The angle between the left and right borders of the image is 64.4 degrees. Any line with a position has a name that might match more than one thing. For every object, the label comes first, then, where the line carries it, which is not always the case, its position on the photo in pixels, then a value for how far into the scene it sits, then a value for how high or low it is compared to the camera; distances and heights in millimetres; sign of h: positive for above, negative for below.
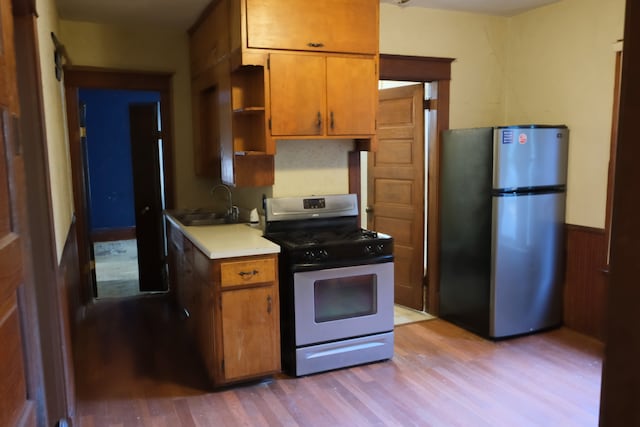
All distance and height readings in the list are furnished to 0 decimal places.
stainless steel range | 3033 -860
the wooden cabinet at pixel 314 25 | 3033 +790
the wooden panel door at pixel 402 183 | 4188 -271
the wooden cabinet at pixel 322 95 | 3129 +368
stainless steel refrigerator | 3547 -534
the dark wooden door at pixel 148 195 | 4793 -377
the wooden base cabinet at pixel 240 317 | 2861 -936
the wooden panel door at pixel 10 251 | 1158 -222
